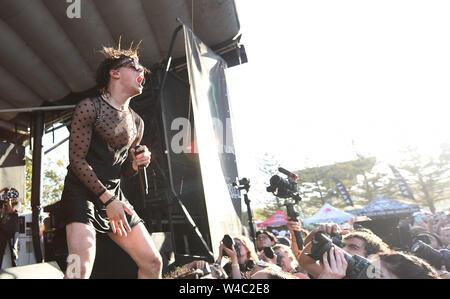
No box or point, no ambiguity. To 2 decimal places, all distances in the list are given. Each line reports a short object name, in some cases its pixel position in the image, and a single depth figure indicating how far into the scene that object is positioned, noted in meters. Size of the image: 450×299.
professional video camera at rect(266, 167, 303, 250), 2.63
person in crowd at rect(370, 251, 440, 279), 1.63
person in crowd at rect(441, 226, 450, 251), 4.06
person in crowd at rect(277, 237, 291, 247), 4.41
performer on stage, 1.38
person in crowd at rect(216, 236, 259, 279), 2.30
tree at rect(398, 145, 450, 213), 23.98
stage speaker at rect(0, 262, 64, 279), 1.49
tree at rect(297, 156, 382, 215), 27.70
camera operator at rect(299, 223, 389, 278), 1.84
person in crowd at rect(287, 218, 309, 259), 2.46
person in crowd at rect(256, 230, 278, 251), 3.18
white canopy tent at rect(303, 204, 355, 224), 13.24
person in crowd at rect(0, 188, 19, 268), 4.48
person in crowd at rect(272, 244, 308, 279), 2.77
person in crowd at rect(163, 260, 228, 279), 1.78
